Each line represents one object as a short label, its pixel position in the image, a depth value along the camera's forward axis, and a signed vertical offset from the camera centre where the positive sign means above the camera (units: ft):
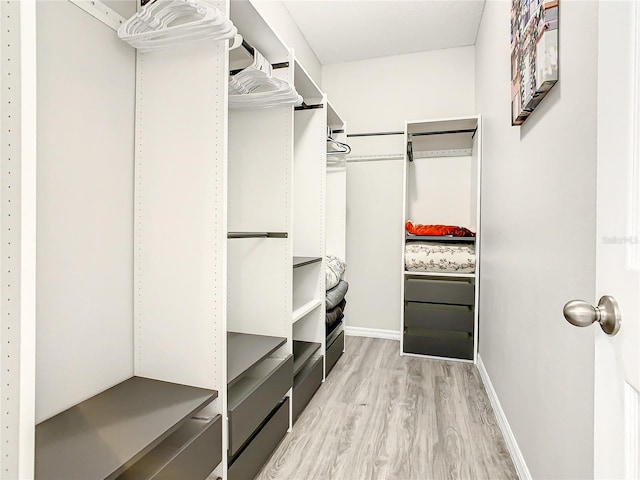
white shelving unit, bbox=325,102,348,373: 10.23 +1.01
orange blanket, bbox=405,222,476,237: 9.73 +0.18
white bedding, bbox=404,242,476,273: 9.48 -0.52
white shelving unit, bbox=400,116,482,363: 9.49 +0.49
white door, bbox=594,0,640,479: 1.68 +0.02
